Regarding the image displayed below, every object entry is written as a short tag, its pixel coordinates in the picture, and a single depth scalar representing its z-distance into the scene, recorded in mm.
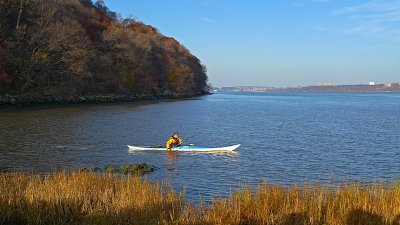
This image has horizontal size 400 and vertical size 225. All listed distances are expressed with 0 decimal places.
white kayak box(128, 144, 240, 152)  29438
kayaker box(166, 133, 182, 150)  29180
